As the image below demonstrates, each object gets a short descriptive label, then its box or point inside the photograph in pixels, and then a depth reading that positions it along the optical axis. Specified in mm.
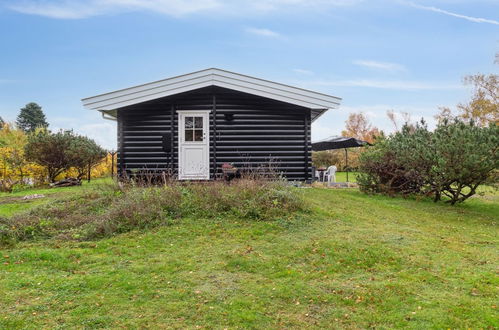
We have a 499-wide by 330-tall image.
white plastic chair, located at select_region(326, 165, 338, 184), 16906
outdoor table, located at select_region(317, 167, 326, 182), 18828
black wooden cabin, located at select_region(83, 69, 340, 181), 11641
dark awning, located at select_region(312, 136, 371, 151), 15608
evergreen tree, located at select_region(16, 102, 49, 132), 46344
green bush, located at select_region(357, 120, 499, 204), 9211
